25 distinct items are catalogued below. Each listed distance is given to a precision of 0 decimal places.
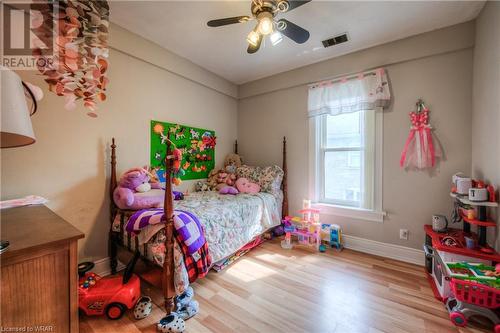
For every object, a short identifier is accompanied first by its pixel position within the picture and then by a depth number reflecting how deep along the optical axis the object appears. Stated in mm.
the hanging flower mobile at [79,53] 1696
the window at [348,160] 2432
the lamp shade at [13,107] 687
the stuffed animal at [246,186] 2857
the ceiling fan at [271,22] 1425
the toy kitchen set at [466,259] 1335
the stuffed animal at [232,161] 3336
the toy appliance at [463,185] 1703
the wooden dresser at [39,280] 688
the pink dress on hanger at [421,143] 2102
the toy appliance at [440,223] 1908
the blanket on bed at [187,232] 1455
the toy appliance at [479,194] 1528
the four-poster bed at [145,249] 1398
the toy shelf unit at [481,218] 1509
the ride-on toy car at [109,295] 1430
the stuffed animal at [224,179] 2988
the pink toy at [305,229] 2574
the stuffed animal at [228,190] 2766
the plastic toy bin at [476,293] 1294
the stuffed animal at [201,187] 2965
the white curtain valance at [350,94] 2318
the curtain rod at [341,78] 2391
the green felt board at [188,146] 2453
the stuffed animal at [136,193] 1776
